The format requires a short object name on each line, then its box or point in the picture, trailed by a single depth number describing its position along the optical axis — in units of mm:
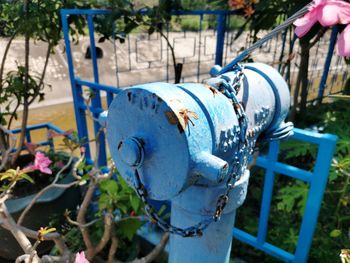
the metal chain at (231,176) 760
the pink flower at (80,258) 838
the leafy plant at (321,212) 1695
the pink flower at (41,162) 1691
